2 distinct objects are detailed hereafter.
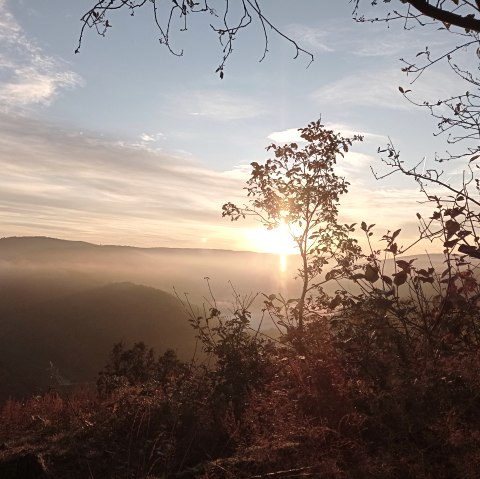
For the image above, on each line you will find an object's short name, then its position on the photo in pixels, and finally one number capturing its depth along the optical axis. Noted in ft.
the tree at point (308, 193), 33.01
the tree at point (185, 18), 10.91
